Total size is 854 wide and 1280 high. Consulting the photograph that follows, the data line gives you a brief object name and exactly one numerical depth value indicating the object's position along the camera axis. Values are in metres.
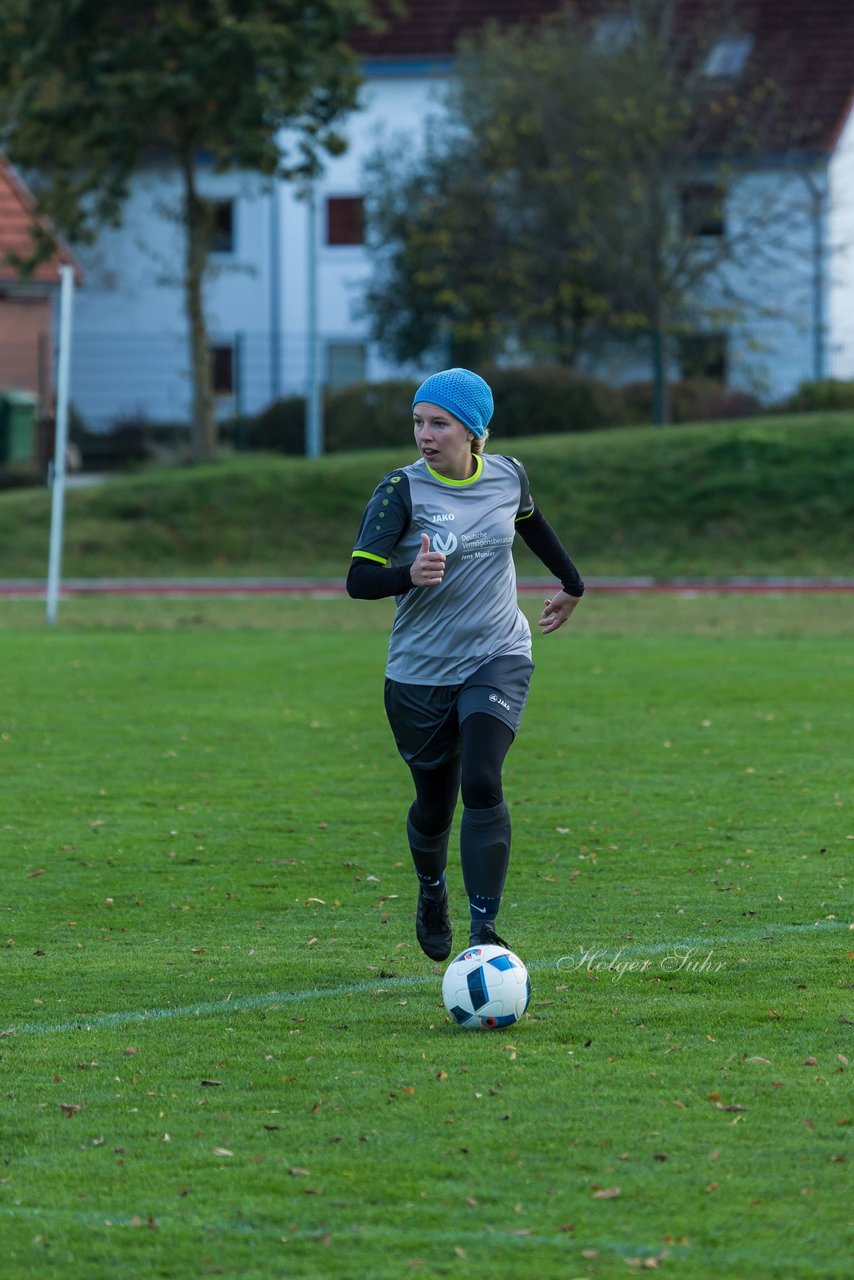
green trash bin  64.69
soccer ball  11.12
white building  73.31
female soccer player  12.02
